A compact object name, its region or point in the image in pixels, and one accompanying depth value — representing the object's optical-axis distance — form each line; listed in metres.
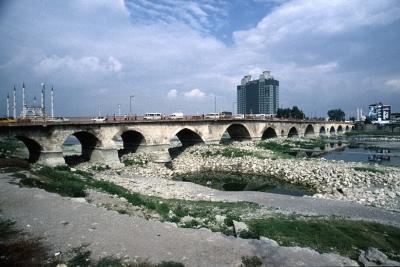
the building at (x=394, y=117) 178.52
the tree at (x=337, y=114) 190.25
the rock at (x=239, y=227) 12.25
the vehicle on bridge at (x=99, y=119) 36.76
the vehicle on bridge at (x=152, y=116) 44.18
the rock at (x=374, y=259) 9.58
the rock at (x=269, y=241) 10.74
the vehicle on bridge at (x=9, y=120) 30.71
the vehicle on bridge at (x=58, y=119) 33.54
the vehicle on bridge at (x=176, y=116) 46.71
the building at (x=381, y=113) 187.62
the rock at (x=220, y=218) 14.22
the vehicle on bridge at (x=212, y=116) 53.39
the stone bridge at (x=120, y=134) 32.25
